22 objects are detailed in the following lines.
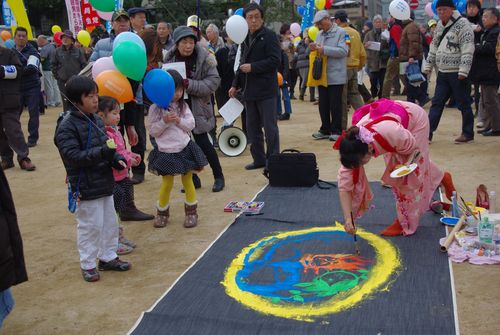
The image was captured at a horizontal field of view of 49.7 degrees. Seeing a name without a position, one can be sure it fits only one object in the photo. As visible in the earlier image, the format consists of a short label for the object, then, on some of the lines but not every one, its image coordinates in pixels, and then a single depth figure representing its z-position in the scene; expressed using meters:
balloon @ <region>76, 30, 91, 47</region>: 12.41
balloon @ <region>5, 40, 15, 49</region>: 8.67
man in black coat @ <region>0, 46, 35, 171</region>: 6.71
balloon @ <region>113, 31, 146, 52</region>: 4.18
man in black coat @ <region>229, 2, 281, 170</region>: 5.93
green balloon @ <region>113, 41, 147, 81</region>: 4.00
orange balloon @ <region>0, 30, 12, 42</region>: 11.26
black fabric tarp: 2.79
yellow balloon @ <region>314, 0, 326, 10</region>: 11.99
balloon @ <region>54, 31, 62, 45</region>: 12.12
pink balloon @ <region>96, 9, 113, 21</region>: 5.99
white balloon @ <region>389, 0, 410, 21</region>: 9.78
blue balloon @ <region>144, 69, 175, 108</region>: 4.22
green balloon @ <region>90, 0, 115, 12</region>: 5.34
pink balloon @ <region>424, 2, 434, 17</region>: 12.58
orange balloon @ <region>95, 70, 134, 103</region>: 3.99
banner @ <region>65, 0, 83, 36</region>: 11.96
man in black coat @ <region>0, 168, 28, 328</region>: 2.48
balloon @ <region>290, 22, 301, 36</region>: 15.58
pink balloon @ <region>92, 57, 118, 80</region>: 4.15
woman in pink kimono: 3.49
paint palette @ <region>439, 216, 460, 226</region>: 4.16
